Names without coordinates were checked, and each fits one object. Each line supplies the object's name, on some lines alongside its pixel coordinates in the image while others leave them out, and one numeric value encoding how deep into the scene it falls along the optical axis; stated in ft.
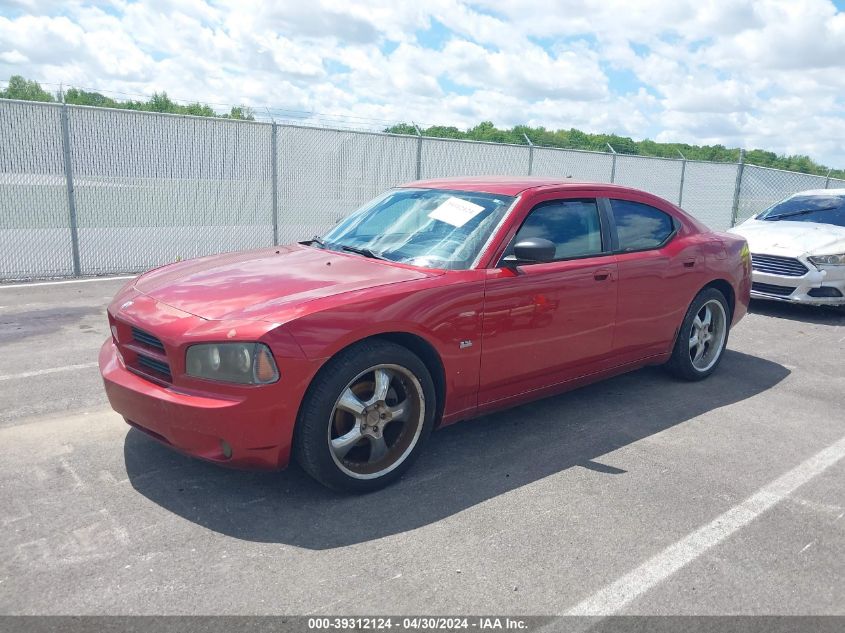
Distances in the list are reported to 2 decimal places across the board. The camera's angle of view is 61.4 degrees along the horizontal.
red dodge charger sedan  10.57
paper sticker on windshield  14.19
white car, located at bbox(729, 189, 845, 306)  27.02
